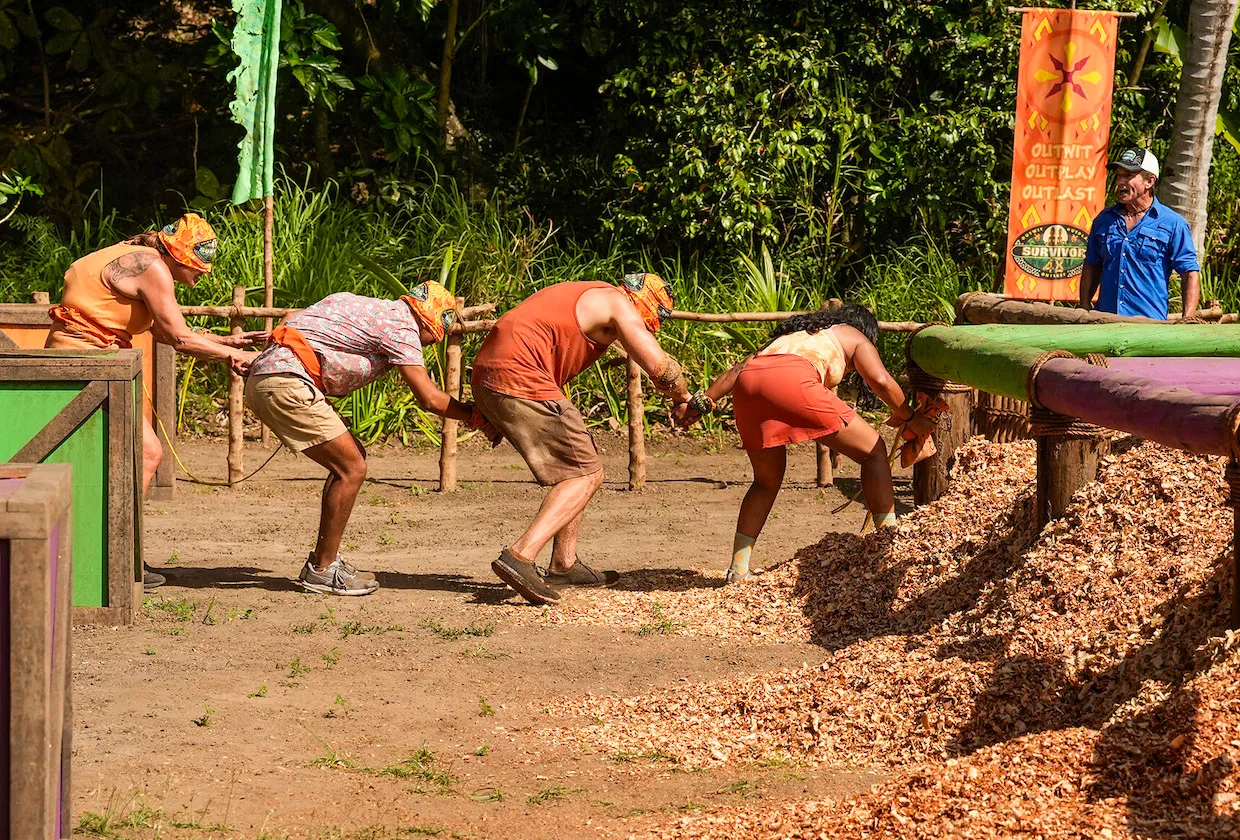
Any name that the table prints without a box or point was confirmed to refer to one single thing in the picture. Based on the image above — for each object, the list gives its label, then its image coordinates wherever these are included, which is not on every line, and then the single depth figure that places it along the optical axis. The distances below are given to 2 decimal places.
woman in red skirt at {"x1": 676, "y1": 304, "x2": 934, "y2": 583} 12.56
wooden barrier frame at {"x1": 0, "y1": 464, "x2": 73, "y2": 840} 5.19
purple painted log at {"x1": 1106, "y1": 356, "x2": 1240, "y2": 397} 7.91
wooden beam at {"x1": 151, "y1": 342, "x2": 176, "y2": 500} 17.70
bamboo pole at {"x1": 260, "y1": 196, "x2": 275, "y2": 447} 19.82
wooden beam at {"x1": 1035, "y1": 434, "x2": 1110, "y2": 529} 9.92
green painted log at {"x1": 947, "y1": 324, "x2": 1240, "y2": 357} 10.05
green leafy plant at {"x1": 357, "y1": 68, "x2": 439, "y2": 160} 25.41
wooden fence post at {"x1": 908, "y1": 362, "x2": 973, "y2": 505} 13.73
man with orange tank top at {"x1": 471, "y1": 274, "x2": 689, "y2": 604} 12.48
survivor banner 18.70
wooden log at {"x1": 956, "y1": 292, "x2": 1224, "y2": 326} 14.74
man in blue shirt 15.25
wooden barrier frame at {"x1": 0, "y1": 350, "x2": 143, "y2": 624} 11.00
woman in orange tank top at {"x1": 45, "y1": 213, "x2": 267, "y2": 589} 13.24
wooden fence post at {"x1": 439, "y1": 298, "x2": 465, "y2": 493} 18.36
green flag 19.62
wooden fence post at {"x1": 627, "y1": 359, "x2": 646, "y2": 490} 18.91
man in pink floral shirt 12.45
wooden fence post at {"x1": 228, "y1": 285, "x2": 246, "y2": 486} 18.39
